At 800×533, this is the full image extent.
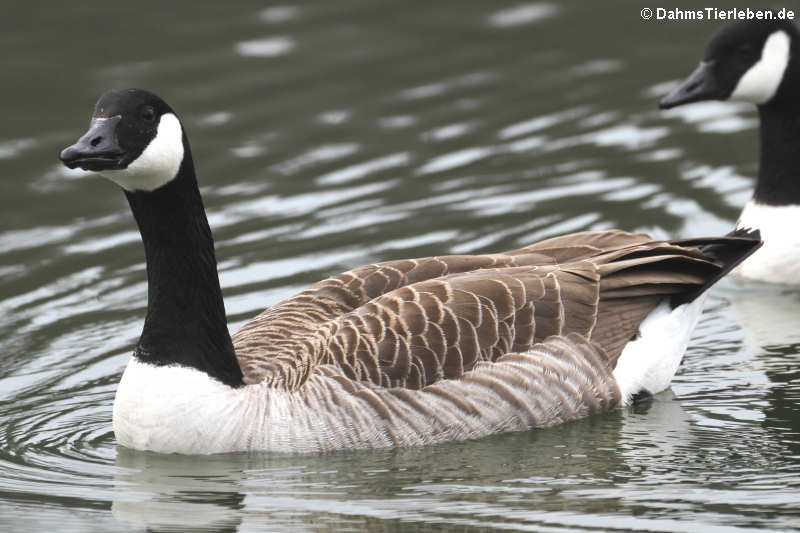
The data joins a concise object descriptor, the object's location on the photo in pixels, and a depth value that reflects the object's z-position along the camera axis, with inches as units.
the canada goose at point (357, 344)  690.8
